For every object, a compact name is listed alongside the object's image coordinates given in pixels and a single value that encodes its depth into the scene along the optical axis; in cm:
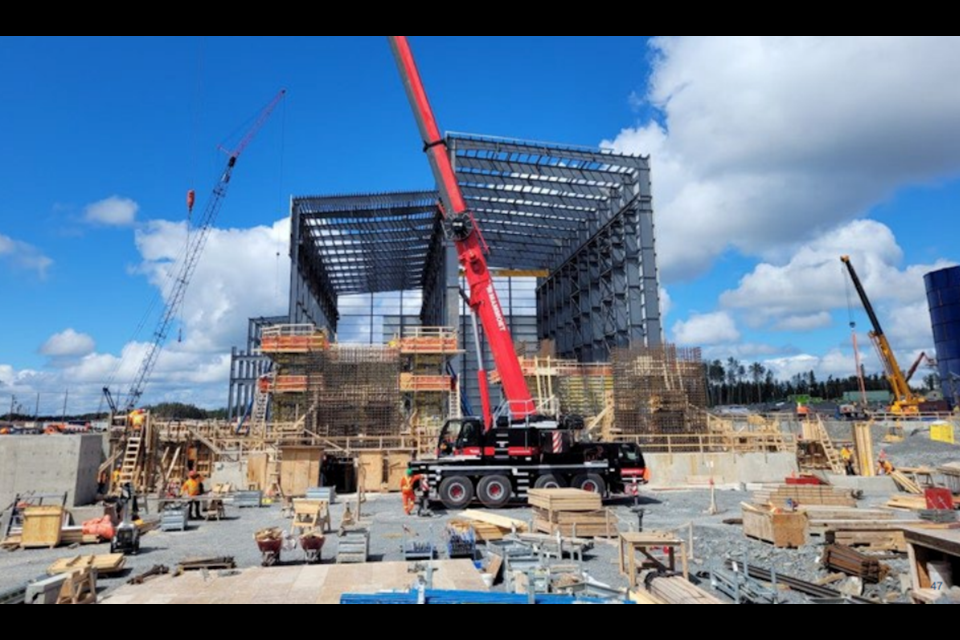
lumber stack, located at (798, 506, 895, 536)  1375
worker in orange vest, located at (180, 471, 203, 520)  1911
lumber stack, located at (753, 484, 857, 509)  1659
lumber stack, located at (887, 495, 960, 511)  1884
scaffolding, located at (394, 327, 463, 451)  3744
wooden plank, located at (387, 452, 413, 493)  2600
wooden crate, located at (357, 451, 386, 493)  2603
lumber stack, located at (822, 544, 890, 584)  1030
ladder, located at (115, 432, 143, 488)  2595
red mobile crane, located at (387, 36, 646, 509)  1928
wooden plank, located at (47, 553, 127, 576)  1038
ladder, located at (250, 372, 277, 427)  3650
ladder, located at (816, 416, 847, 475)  2964
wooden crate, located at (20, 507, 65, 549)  1471
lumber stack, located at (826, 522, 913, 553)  1235
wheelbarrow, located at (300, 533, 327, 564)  1167
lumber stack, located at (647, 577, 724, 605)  787
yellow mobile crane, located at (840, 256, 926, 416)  6283
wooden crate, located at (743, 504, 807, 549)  1327
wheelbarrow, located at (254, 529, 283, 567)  1149
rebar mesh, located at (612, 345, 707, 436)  3284
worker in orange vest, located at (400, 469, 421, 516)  1886
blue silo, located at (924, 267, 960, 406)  7644
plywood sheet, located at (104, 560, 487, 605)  848
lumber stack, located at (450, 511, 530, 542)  1404
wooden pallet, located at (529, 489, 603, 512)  1421
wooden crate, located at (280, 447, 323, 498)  2388
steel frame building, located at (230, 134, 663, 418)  3962
